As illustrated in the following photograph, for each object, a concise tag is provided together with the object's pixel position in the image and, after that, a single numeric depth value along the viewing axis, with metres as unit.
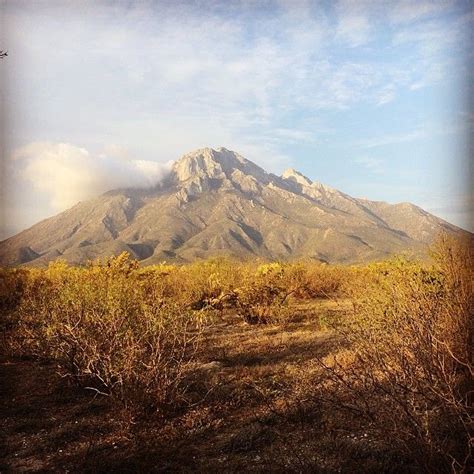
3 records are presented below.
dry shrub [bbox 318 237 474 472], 3.63
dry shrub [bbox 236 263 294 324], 15.80
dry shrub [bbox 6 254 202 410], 6.75
